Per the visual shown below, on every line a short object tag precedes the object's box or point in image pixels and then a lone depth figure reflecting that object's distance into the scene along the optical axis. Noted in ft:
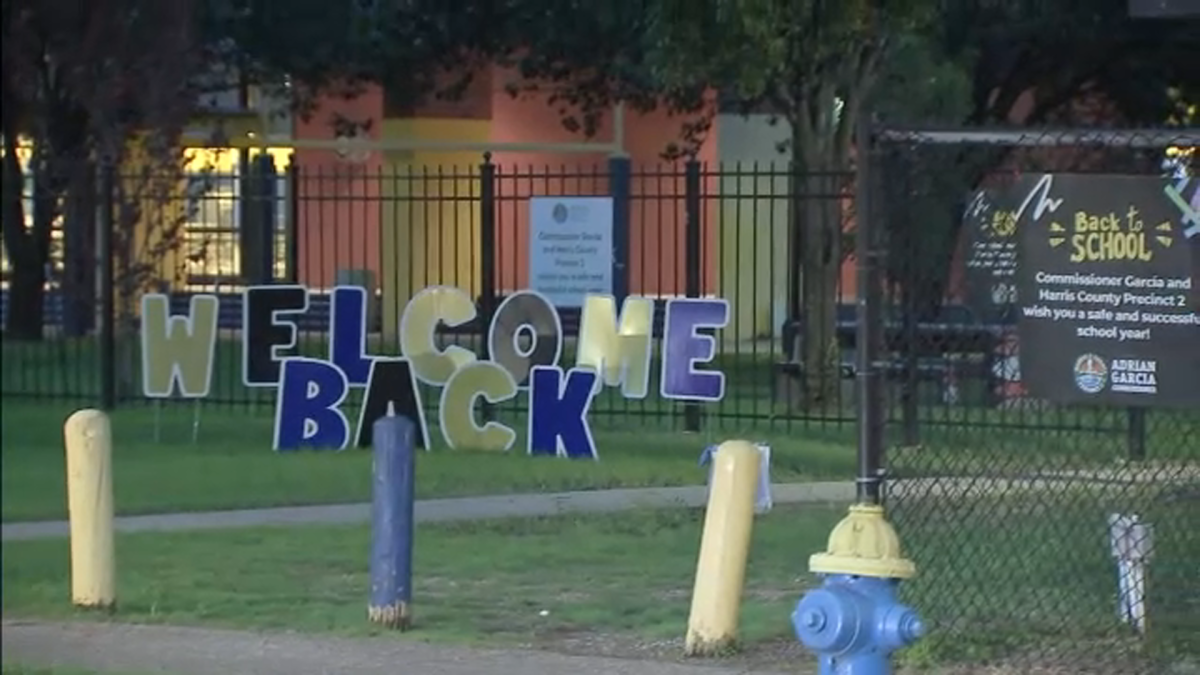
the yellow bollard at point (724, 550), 58.44
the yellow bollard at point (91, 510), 65.10
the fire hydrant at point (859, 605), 45.60
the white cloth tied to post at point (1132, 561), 60.54
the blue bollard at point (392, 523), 64.03
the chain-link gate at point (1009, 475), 56.08
